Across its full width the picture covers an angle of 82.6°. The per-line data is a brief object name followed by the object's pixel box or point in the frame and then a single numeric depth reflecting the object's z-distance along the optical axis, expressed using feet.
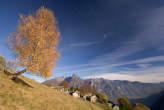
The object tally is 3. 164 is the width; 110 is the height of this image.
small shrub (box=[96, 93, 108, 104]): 242.95
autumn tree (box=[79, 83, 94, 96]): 265.71
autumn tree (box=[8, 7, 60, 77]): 44.68
